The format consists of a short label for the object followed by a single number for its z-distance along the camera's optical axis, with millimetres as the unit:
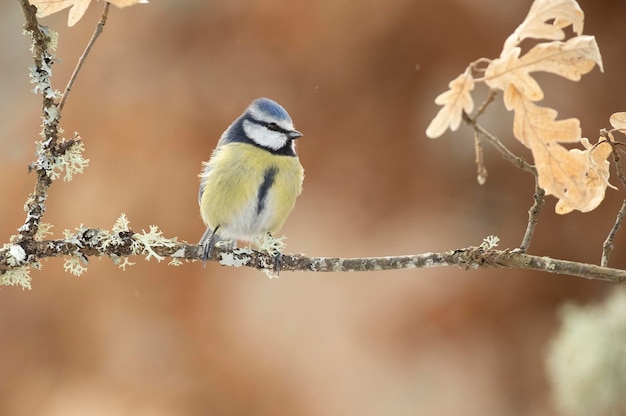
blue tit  5918
